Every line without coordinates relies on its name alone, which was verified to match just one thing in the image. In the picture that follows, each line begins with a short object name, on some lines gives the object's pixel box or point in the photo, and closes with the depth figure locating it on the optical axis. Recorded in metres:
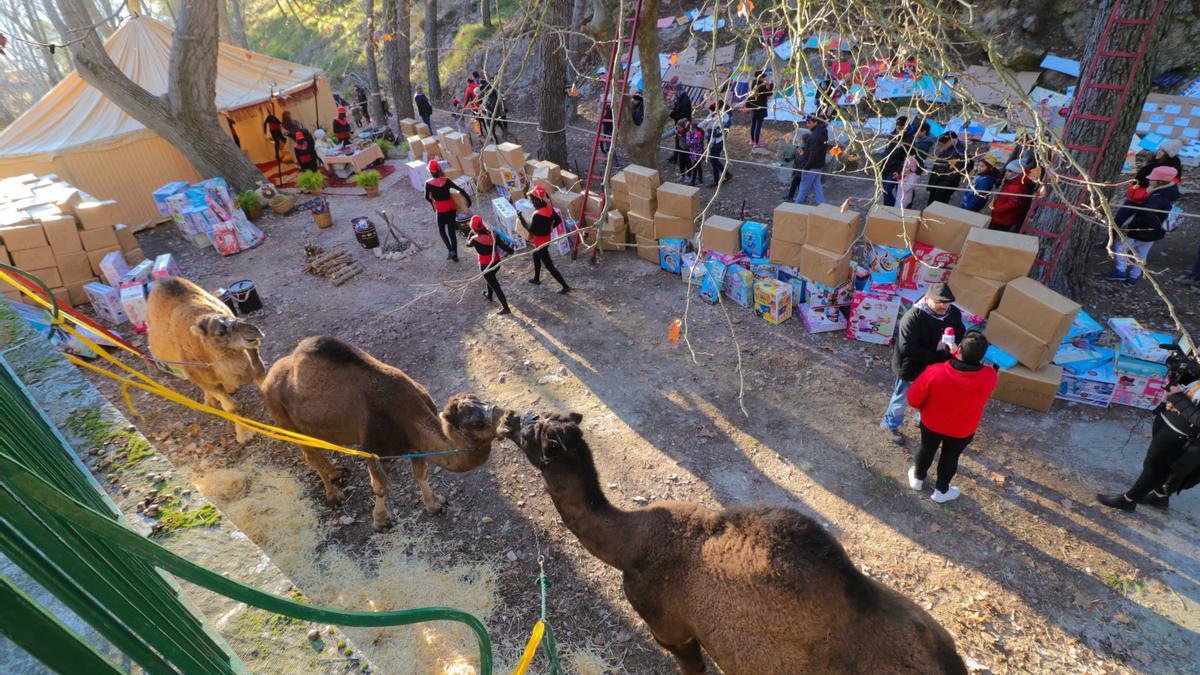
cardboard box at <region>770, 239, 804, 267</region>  8.30
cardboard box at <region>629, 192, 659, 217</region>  9.90
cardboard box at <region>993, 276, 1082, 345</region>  6.08
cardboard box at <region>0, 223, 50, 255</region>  9.55
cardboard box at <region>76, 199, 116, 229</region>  10.16
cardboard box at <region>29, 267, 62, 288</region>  9.89
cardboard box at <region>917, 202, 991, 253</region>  7.31
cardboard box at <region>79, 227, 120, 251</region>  10.21
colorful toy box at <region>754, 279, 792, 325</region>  8.29
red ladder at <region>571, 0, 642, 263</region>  7.73
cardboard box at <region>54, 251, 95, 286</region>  10.08
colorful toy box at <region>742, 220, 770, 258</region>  8.88
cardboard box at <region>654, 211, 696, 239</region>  9.65
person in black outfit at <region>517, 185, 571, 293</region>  8.98
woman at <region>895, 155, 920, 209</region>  10.48
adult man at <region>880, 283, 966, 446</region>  5.54
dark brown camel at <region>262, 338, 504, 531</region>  5.43
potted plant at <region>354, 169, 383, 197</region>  14.13
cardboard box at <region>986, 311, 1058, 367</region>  6.39
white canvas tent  12.54
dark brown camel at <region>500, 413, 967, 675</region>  3.20
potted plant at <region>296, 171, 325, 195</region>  14.49
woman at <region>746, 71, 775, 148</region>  14.81
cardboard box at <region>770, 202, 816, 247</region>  7.99
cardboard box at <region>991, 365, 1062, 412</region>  6.47
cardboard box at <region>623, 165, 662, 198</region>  9.75
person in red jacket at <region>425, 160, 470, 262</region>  10.23
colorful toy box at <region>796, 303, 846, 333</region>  8.12
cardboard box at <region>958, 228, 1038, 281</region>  6.58
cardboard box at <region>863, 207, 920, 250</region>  7.54
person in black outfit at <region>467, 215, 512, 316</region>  8.44
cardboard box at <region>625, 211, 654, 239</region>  10.04
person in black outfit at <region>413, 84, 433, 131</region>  17.44
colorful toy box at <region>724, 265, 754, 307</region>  8.65
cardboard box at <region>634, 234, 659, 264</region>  10.13
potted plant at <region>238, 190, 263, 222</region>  13.05
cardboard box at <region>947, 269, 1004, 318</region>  6.84
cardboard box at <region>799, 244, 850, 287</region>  7.79
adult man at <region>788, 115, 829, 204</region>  10.91
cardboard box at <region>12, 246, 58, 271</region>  9.71
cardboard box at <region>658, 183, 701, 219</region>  9.28
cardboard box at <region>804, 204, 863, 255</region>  7.61
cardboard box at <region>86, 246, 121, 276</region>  10.38
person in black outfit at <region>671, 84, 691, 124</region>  15.03
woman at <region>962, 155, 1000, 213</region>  9.40
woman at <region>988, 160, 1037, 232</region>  8.60
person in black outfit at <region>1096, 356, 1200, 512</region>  4.82
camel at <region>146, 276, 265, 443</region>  6.22
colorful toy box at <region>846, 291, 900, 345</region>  7.64
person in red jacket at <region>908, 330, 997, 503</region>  4.90
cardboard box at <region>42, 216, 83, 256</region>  9.71
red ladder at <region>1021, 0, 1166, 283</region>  6.73
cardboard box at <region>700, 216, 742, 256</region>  8.85
